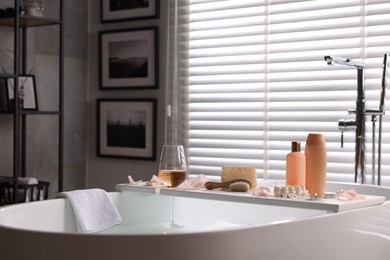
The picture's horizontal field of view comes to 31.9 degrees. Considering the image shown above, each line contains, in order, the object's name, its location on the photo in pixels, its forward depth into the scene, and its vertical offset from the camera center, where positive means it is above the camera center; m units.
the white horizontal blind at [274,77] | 3.08 +0.16
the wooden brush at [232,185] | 1.96 -0.22
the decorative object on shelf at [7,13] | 3.44 +0.47
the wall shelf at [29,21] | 3.47 +0.45
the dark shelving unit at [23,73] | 3.35 +0.15
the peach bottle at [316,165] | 1.92 -0.15
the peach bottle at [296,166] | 1.93 -0.16
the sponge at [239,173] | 2.02 -0.19
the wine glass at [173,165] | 2.04 -0.17
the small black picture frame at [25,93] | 3.54 +0.07
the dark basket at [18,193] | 3.40 -0.43
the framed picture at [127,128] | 3.83 -0.12
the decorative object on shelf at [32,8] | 3.50 +0.51
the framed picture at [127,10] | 3.81 +0.56
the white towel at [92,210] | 1.89 -0.29
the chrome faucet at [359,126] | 2.41 -0.05
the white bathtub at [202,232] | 1.40 -0.30
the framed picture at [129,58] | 3.82 +0.28
